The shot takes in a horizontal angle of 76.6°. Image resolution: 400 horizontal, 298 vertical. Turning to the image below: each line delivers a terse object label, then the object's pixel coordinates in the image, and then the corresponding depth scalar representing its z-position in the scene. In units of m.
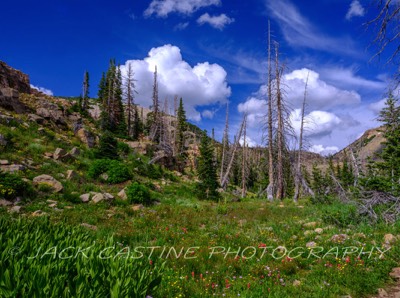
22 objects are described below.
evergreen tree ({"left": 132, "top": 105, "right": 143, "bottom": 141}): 49.04
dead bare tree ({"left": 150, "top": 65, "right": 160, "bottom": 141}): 49.38
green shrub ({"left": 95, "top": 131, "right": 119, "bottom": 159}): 21.14
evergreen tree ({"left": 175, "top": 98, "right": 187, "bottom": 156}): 59.37
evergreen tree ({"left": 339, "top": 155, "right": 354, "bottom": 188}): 47.42
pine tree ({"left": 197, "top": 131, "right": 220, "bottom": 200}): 20.89
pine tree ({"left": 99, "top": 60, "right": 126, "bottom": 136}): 40.25
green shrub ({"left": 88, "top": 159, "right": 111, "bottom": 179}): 16.33
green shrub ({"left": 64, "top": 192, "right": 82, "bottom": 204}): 11.38
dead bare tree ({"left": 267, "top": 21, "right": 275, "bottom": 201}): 21.81
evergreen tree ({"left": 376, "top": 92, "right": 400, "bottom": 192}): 21.42
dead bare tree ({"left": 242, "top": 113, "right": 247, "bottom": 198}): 34.51
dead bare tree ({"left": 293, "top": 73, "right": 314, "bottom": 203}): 22.54
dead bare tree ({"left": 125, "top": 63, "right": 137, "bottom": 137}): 45.31
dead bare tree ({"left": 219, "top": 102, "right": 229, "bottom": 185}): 41.08
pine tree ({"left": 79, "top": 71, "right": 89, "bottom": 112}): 49.84
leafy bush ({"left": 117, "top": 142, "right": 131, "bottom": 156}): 27.19
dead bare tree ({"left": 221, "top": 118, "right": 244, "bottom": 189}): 35.25
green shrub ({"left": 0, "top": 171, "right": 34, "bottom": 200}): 9.73
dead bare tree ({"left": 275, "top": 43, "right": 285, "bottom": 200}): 21.39
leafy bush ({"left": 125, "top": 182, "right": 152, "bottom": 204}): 13.29
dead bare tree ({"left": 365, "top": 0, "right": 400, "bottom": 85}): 4.14
